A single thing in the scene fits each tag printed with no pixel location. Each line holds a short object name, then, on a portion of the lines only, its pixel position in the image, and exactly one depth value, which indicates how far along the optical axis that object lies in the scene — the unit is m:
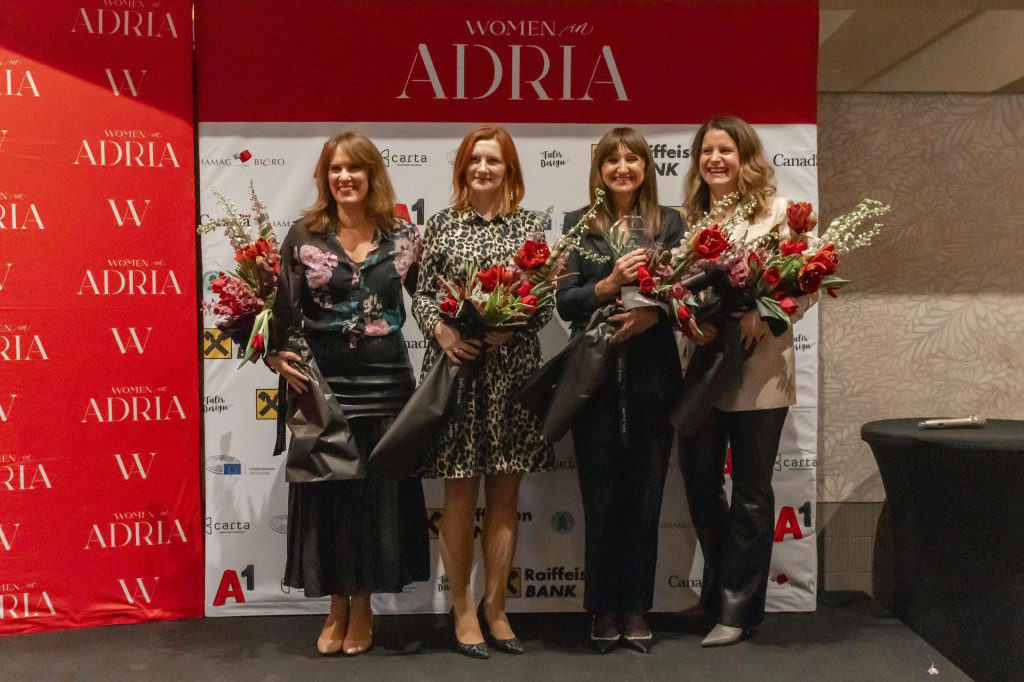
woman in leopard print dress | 2.87
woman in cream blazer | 2.94
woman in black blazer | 2.90
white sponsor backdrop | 3.42
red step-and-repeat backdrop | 3.30
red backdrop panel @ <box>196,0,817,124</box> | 3.40
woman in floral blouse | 2.90
